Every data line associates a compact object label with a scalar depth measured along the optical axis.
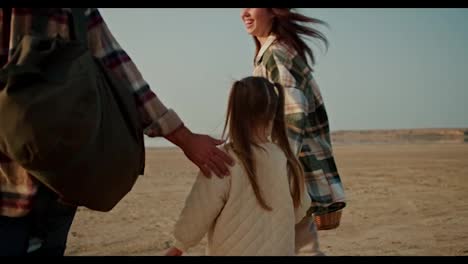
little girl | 2.32
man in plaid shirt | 1.79
